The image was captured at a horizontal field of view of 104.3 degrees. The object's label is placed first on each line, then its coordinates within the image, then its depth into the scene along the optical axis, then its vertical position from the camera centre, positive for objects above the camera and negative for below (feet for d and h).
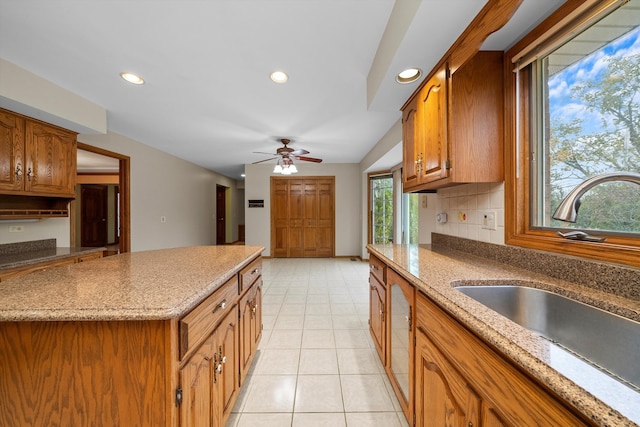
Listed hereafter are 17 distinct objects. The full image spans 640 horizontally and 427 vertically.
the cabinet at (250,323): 5.17 -2.58
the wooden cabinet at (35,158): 7.32 +1.87
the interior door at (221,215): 26.17 -0.09
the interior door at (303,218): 20.35 -0.35
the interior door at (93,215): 24.67 -0.01
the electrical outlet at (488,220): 5.30 -0.16
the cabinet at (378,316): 5.79 -2.63
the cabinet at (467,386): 1.79 -1.61
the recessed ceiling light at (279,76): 7.06 +3.99
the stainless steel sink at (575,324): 2.50 -1.35
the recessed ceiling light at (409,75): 5.59 +3.20
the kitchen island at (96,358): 2.60 -1.54
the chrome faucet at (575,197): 2.64 +0.17
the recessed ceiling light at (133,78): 7.11 +4.02
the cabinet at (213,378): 2.96 -2.34
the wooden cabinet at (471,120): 4.96 +1.88
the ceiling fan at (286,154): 13.16 +3.22
